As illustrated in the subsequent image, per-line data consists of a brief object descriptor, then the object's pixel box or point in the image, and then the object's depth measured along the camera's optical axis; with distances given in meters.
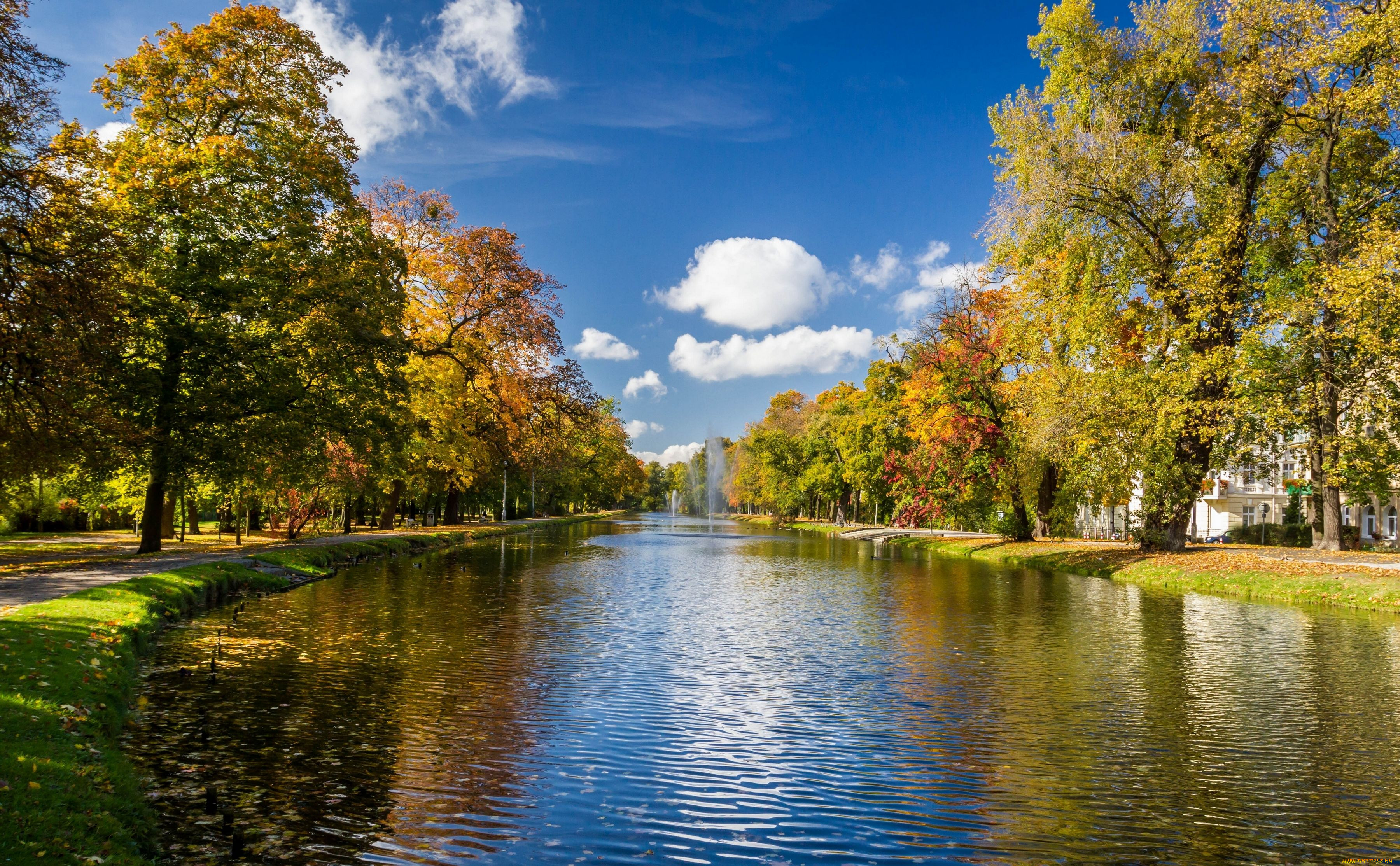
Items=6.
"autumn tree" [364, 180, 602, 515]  34.19
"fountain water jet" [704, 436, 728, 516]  142.88
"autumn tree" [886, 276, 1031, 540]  38.03
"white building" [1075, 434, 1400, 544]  42.97
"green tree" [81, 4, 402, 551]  20.38
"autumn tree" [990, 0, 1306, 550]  25.28
